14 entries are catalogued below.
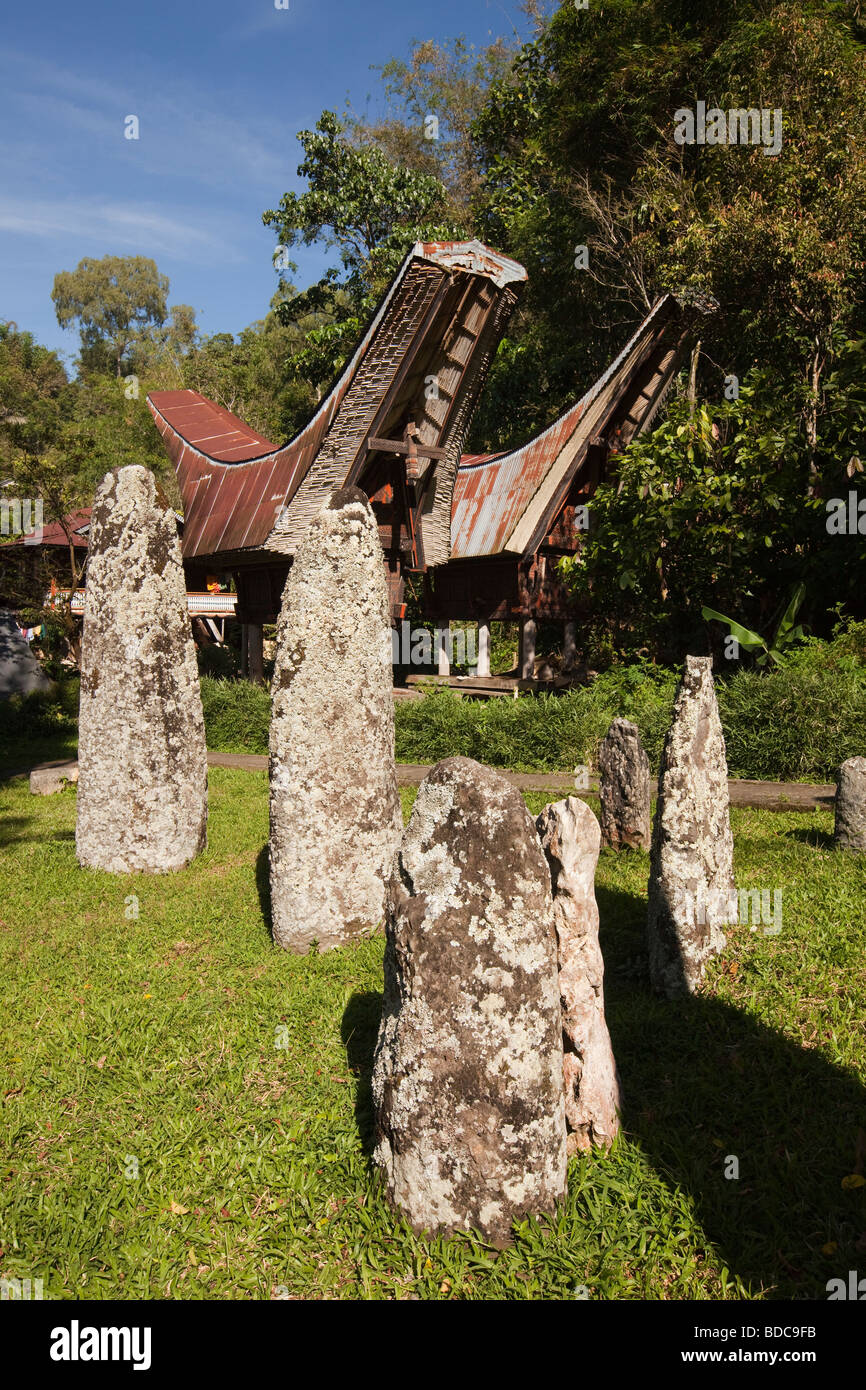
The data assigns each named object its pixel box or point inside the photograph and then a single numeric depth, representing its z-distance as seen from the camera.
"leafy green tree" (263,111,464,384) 27.44
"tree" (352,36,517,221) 35.75
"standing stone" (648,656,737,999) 5.64
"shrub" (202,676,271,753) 16.09
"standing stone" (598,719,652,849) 8.70
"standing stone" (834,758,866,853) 7.80
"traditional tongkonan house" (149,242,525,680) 13.22
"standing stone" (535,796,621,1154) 4.02
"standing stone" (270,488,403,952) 6.55
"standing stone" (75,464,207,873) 8.46
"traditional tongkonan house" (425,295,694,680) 16.66
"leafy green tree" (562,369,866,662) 14.06
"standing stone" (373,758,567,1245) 3.54
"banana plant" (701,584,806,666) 13.65
